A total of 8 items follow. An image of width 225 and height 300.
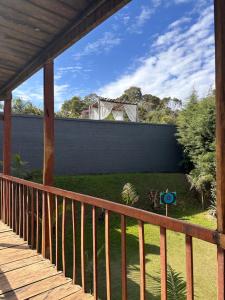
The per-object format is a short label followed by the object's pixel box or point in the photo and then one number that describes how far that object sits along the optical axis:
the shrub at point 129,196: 6.58
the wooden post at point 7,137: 3.55
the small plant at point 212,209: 6.47
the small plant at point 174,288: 2.28
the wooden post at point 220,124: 0.92
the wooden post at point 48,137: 2.32
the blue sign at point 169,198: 4.65
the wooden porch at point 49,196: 0.95
